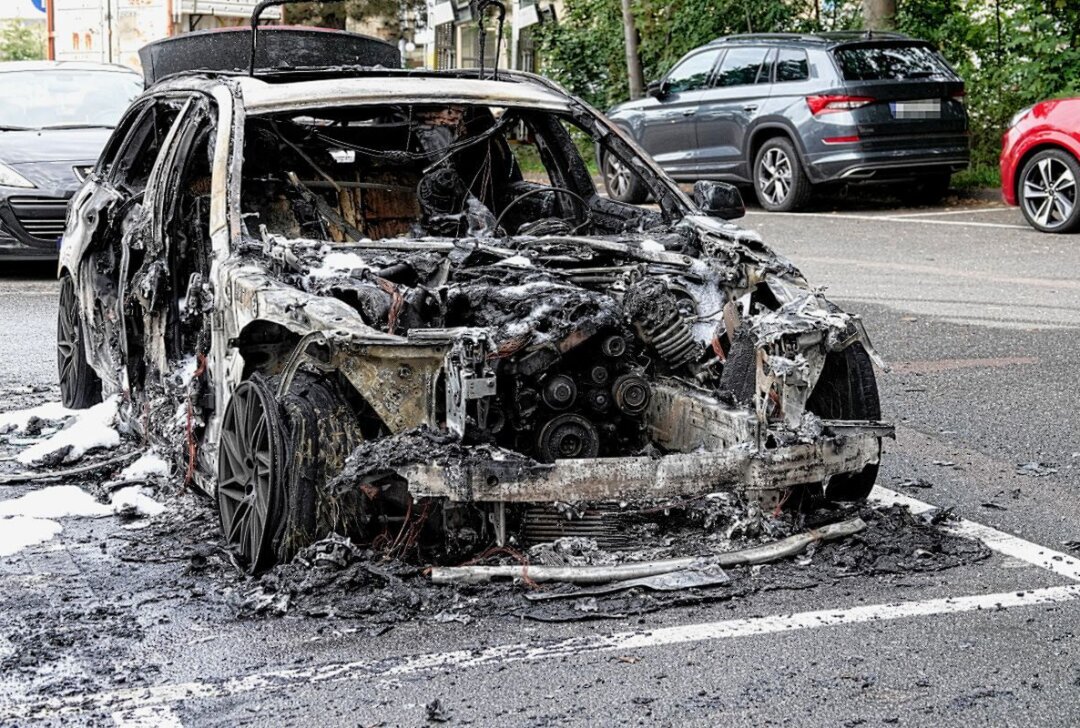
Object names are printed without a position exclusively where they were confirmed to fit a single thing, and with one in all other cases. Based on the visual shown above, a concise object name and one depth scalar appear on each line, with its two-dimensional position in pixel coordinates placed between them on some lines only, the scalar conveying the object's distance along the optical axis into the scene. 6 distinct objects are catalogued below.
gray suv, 17.45
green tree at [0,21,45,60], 52.41
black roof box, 12.60
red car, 14.91
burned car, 5.20
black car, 13.10
